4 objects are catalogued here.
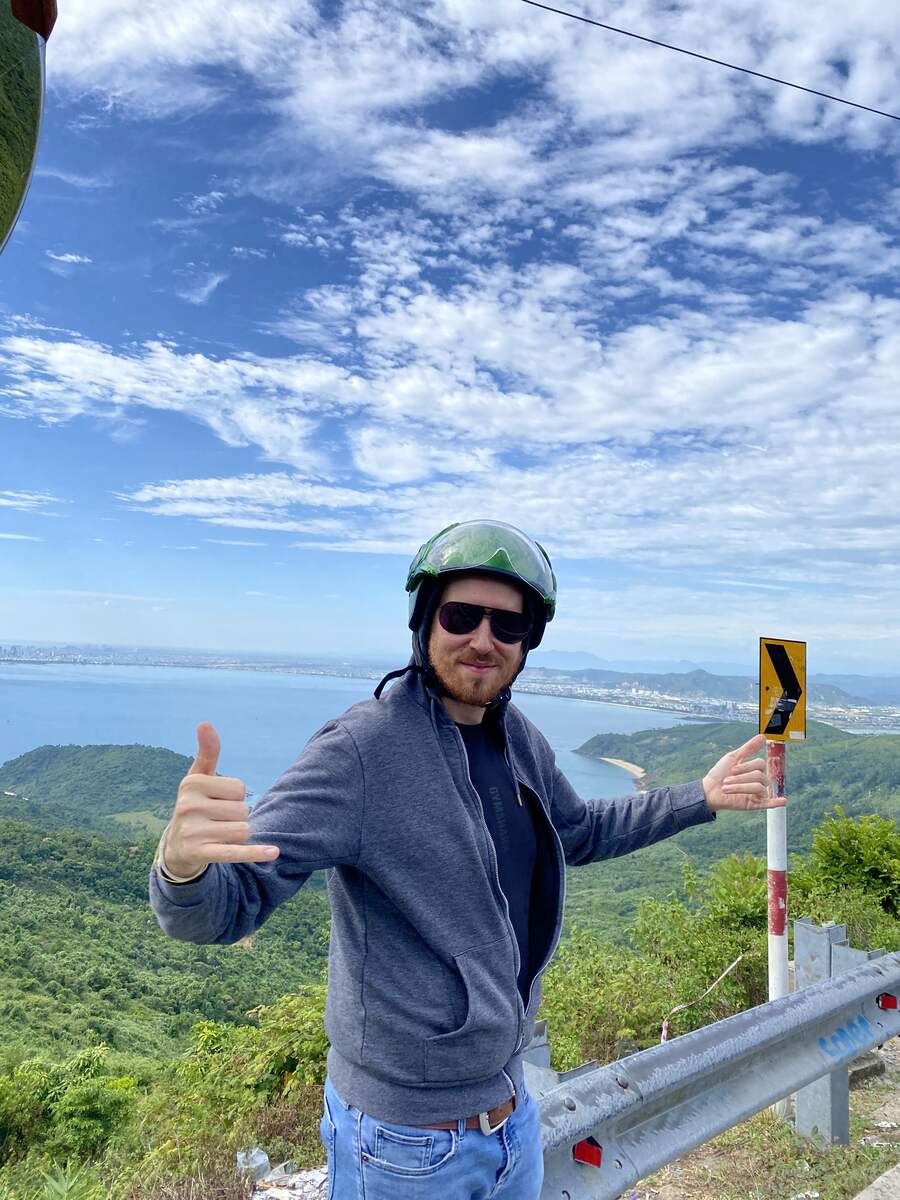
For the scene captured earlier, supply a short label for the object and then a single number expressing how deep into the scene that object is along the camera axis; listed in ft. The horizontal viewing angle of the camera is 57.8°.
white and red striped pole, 13.91
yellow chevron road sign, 13.76
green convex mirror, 1.89
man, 4.86
